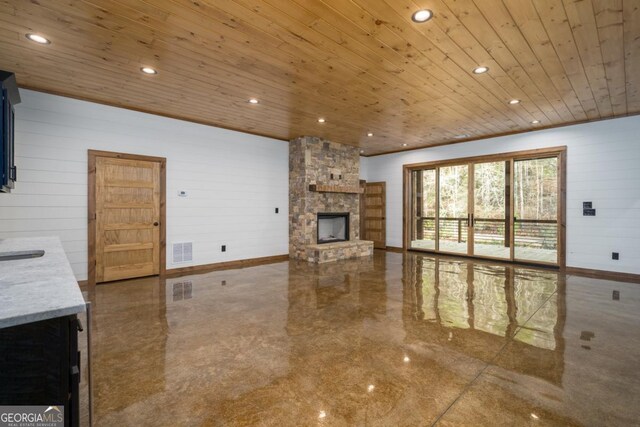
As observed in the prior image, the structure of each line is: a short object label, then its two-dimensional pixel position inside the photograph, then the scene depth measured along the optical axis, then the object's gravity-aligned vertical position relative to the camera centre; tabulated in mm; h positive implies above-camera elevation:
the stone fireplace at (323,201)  7262 +262
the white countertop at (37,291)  956 -282
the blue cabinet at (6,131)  2623 +699
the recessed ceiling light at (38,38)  3031 +1687
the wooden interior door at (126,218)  5047 -82
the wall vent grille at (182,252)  5840 -717
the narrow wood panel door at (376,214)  9281 -56
